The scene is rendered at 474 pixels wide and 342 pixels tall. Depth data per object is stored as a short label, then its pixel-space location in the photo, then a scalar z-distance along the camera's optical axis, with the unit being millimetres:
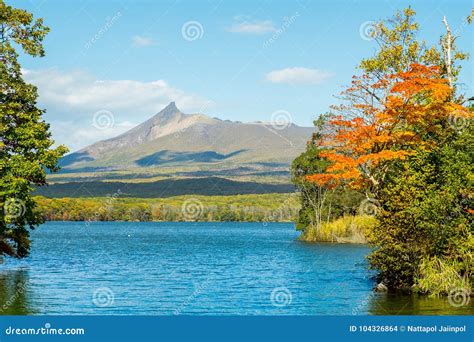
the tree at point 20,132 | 39125
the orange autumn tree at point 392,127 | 35531
